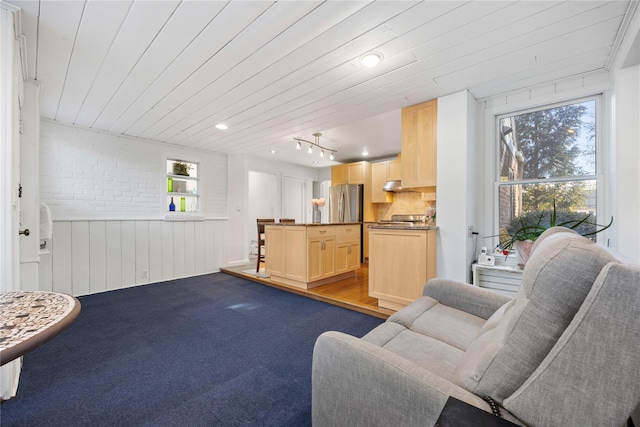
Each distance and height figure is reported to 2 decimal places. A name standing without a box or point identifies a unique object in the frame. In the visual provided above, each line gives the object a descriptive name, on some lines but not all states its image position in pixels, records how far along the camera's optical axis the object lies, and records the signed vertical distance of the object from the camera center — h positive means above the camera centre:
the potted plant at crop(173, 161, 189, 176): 4.78 +0.82
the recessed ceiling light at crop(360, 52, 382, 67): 2.05 +1.21
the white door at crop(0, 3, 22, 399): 1.49 +0.25
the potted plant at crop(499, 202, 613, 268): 2.24 -0.13
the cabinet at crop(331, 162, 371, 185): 6.02 +0.94
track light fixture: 4.48 +1.30
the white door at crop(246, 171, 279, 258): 7.01 +0.38
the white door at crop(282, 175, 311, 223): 6.93 +0.43
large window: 2.44 +0.49
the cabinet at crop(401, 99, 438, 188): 2.92 +0.77
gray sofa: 0.62 -0.43
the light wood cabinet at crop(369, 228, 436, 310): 2.69 -0.53
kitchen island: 3.73 -0.59
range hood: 5.29 +0.56
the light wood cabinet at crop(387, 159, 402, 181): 5.57 +0.91
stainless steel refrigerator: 6.01 +0.24
